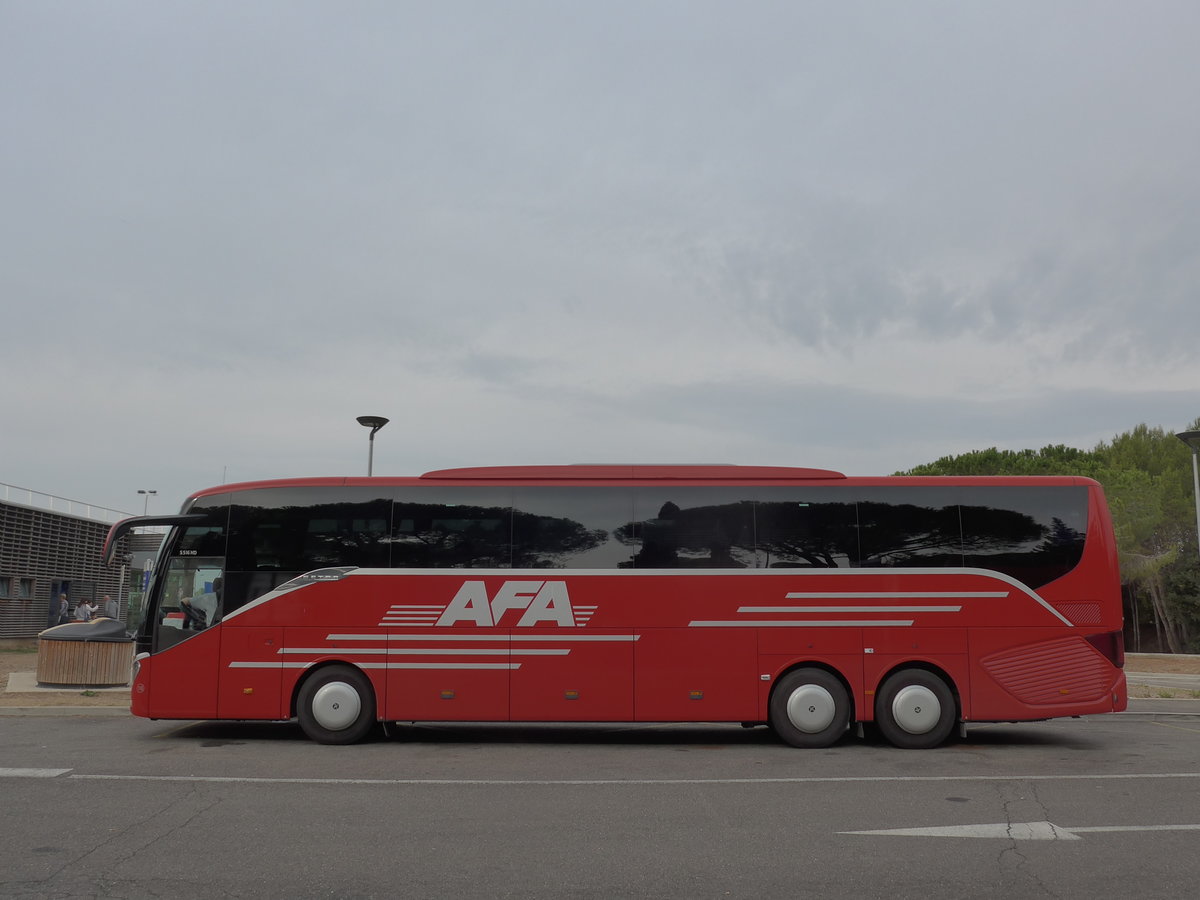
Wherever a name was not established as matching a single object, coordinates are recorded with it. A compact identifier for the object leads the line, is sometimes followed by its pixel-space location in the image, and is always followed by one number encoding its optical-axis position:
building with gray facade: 31.48
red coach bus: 11.93
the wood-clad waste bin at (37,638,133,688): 16.97
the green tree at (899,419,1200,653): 40.50
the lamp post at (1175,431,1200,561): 26.61
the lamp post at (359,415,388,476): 21.69
